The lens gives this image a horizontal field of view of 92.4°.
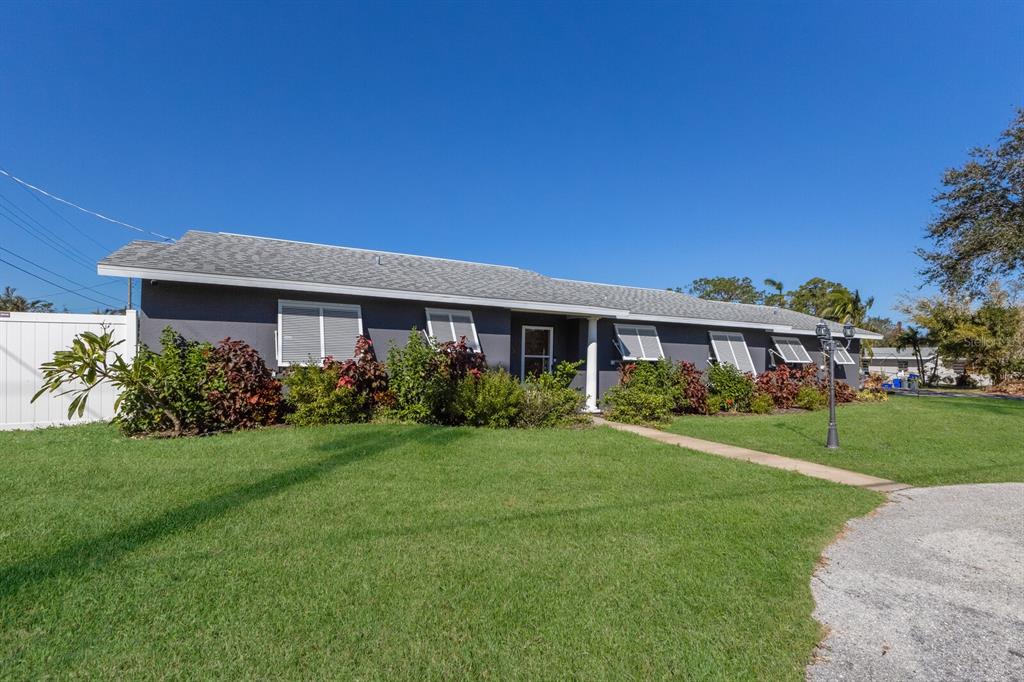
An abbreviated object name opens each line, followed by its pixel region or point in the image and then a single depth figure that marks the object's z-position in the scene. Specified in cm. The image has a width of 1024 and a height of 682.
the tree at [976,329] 2702
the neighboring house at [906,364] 3619
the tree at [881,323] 6404
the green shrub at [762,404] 1391
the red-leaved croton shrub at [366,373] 905
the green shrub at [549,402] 960
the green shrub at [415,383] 923
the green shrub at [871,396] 1845
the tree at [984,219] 1572
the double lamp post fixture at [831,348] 874
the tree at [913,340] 3200
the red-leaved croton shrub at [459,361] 961
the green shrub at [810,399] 1533
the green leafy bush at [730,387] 1385
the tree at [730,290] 5419
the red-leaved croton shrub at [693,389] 1298
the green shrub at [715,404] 1338
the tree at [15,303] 3048
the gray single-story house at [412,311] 904
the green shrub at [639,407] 1118
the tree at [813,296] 4402
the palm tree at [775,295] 4534
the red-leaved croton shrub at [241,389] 803
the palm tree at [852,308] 3369
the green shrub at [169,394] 759
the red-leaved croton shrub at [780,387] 1491
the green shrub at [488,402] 912
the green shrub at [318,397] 859
